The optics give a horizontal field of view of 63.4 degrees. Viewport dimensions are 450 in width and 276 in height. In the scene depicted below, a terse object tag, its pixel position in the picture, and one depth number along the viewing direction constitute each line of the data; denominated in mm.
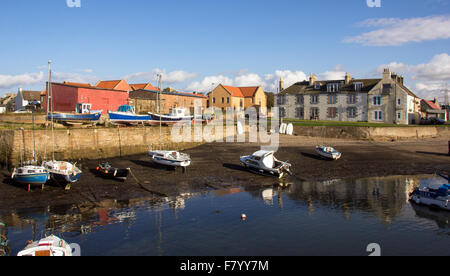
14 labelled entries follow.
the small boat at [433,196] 24438
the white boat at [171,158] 31453
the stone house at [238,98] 83875
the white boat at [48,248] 14453
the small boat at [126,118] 41922
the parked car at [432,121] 65062
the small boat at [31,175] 24406
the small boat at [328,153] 38062
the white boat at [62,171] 25578
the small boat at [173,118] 45625
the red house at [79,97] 46969
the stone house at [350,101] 65625
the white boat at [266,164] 32531
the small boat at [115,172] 27797
